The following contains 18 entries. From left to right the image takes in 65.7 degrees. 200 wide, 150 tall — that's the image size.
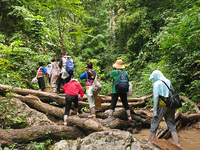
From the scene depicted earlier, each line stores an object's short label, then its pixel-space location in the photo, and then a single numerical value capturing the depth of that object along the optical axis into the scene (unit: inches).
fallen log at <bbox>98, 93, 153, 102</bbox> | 397.5
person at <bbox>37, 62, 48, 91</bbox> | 335.6
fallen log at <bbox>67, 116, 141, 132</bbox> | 167.2
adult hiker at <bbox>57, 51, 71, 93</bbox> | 287.3
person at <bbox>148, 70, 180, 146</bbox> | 163.9
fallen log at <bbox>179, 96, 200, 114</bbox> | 275.0
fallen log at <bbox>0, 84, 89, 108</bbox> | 290.8
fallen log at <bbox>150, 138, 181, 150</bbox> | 126.5
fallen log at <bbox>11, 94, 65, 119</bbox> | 258.1
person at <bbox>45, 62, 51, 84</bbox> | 364.1
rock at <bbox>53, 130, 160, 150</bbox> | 109.7
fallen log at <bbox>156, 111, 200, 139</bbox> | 238.2
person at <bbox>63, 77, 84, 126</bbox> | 223.0
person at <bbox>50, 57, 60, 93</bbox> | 327.6
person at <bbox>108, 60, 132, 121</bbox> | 219.8
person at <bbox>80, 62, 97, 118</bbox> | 231.3
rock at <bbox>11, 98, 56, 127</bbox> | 217.2
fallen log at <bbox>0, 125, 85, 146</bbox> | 150.2
